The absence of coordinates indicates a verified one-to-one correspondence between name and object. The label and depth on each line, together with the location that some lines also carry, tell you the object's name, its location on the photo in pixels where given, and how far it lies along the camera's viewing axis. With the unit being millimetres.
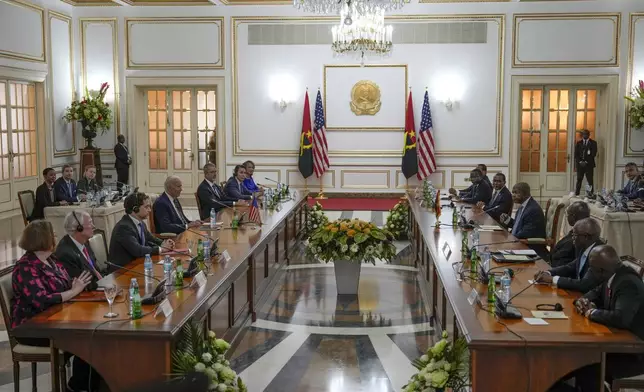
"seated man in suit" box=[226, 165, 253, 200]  10045
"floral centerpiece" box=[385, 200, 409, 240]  10547
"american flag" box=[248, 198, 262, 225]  7656
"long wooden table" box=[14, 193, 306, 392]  3873
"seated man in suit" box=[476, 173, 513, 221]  9078
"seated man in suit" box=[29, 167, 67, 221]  9422
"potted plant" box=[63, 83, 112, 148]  13844
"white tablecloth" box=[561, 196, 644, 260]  8531
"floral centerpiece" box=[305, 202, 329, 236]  10773
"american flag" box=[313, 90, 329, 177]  14375
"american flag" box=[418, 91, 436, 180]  14180
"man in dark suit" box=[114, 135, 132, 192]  14398
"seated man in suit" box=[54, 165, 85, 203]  9789
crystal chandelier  11392
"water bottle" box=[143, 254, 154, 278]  4973
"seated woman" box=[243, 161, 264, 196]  10969
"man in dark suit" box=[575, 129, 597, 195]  13883
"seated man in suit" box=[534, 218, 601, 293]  4691
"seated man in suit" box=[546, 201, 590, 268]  5661
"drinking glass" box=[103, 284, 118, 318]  4133
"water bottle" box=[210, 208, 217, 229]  7273
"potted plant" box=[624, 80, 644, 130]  13578
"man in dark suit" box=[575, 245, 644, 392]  3855
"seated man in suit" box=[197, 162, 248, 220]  9219
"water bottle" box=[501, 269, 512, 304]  4328
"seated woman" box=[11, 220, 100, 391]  4301
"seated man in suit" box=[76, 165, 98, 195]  10312
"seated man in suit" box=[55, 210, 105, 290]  5086
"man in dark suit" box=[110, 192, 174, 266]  5828
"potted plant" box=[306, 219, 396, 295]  7250
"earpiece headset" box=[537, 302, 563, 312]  4270
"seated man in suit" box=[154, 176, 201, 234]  7676
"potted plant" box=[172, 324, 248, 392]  3887
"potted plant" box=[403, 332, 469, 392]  3967
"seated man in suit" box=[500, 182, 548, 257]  7285
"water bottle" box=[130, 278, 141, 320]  4062
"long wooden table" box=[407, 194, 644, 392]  3713
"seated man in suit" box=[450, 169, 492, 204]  9852
